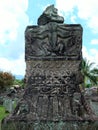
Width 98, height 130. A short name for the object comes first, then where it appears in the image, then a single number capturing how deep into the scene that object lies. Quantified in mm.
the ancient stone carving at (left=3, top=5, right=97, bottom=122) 3700
